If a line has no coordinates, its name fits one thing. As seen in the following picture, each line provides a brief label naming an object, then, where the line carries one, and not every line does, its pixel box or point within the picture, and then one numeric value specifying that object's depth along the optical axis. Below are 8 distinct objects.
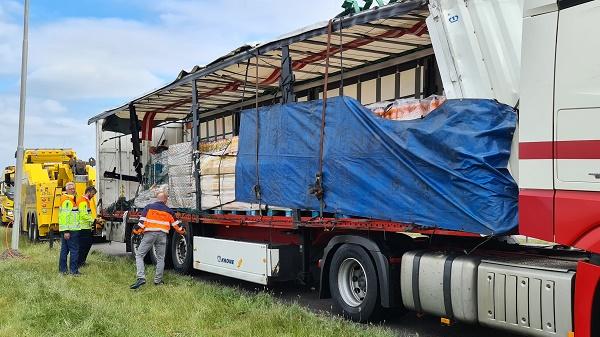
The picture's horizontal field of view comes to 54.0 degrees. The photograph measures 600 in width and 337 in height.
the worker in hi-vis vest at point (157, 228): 9.73
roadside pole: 14.49
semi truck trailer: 4.43
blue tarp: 5.23
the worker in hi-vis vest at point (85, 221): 10.99
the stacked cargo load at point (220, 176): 9.29
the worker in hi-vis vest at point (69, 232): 10.70
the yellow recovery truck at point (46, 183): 17.19
